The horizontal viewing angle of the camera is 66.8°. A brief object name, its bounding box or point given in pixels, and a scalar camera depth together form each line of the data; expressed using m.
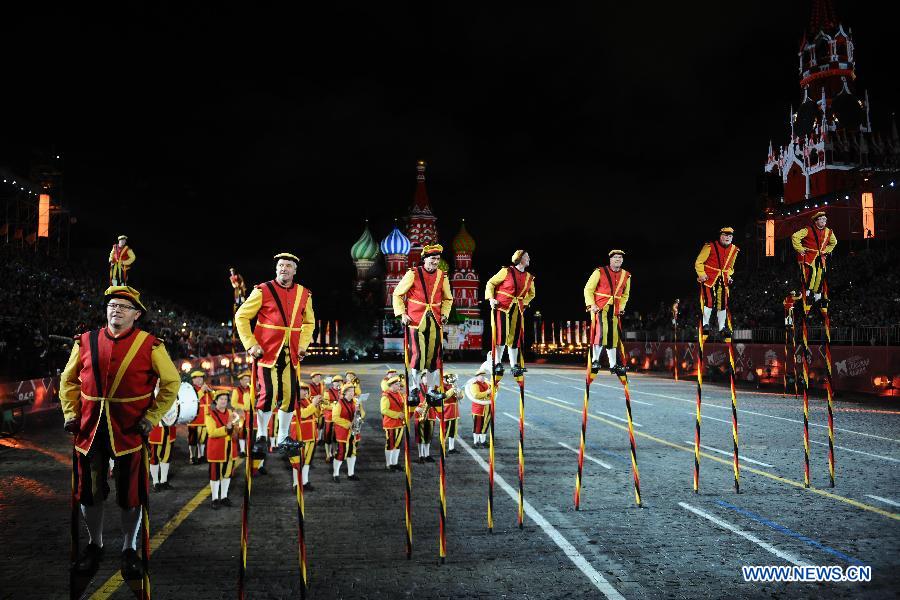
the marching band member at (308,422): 12.78
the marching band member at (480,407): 17.36
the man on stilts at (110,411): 6.25
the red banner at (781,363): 28.70
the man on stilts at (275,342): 7.68
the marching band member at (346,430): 13.99
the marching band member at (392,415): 14.95
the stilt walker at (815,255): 12.83
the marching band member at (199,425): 14.17
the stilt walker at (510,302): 11.31
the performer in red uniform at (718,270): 12.03
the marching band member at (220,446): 11.73
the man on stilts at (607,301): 11.33
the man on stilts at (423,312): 9.65
